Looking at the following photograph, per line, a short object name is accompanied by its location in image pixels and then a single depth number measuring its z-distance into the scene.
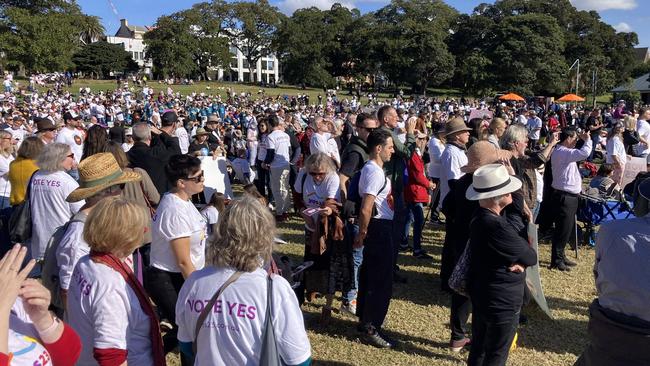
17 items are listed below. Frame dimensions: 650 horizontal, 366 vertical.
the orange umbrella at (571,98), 33.93
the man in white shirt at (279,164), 8.84
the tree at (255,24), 76.06
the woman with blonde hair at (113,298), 2.23
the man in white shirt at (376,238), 4.34
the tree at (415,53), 60.22
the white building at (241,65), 96.75
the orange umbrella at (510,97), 35.38
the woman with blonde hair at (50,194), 4.21
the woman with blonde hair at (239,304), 2.05
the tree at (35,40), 47.28
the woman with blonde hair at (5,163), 5.97
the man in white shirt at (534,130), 18.66
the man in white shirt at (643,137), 10.54
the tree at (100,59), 68.88
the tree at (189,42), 66.44
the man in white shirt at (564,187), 6.46
